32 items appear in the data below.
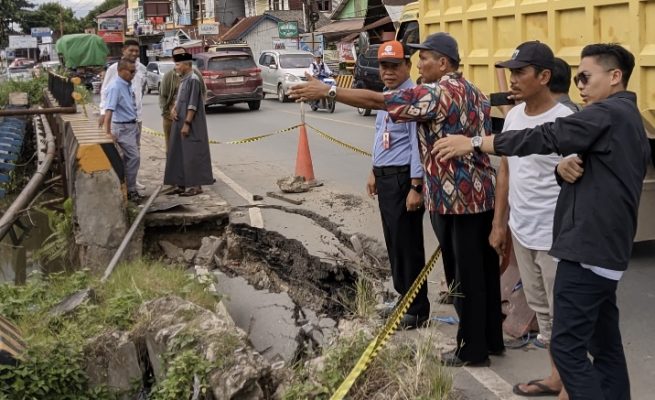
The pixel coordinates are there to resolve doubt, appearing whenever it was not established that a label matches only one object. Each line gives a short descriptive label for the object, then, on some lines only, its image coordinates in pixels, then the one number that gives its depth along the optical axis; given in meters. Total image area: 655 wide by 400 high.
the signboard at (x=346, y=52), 34.06
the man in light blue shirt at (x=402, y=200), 5.23
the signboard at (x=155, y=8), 73.44
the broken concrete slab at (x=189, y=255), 8.21
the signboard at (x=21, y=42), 63.94
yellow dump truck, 5.70
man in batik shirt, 4.43
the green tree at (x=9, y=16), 72.19
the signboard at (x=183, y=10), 74.00
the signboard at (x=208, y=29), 53.38
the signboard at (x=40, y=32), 68.33
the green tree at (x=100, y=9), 103.11
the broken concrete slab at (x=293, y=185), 10.46
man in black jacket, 3.27
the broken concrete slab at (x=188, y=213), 8.55
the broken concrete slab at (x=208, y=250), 7.80
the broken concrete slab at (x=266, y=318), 4.98
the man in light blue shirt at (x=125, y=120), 9.66
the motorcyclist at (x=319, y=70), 24.86
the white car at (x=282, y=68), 27.20
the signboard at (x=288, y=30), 44.69
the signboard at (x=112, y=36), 67.75
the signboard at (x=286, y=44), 46.23
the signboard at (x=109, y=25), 75.44
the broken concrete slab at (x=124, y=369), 4.62
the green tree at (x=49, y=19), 88.06
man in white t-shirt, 3.89
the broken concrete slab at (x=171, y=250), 8.32
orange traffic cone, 10.93
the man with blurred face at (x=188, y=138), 9.80
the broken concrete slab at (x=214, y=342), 4.03
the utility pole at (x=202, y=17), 66.06
